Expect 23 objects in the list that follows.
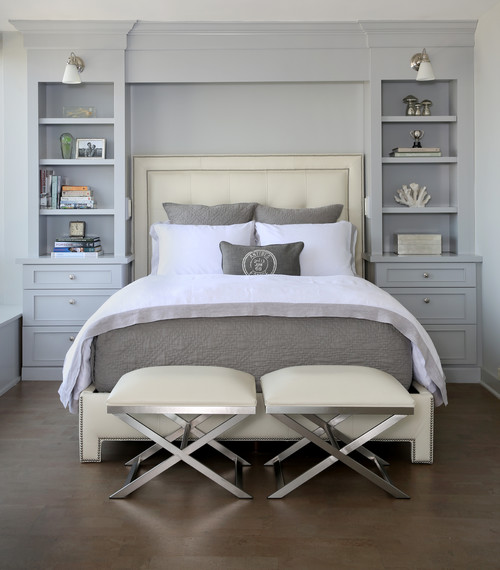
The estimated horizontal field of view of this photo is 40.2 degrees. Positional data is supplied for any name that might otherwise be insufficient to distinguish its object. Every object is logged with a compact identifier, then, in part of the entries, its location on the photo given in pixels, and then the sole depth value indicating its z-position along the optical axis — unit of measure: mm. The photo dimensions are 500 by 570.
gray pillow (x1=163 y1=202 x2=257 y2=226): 4473
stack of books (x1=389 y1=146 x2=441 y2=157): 4559
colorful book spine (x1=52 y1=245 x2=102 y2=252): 4477
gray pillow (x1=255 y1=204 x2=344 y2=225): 4469
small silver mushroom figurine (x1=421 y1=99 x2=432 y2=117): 4609
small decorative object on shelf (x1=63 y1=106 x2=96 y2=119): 4621
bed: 2816
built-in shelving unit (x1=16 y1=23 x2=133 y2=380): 4379
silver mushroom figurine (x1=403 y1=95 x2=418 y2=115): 4625
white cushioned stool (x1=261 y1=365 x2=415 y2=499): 2391
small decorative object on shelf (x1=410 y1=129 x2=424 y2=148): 4664
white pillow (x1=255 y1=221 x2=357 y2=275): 4172
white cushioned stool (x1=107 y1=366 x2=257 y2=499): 2387
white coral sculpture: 4652
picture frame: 4688
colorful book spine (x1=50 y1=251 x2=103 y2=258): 4437
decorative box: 4531
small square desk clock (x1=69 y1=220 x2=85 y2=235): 4680
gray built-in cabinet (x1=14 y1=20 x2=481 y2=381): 4387
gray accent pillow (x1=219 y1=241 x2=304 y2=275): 3955
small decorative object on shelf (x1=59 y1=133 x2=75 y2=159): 4648
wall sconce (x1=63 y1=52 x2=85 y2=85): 4223
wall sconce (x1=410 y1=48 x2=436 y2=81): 4219
